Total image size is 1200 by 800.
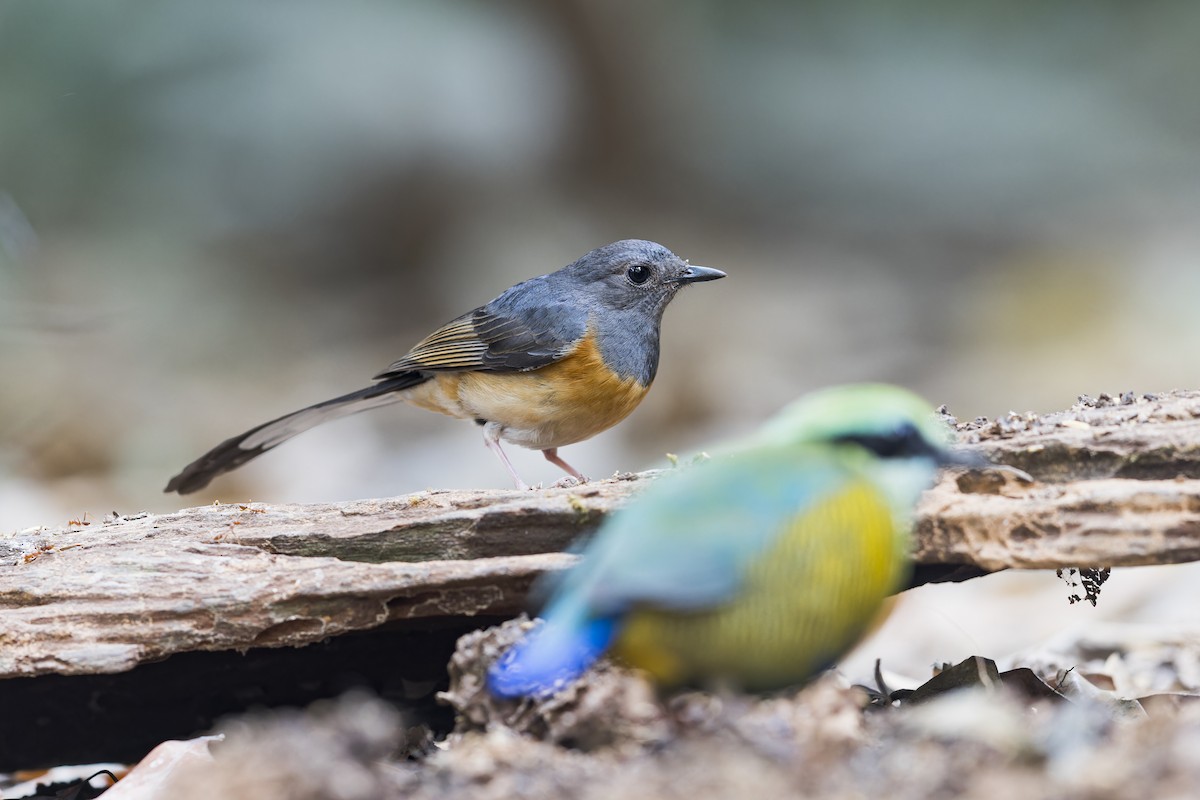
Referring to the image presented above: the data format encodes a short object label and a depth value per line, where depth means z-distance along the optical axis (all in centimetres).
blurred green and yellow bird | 411
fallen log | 496
